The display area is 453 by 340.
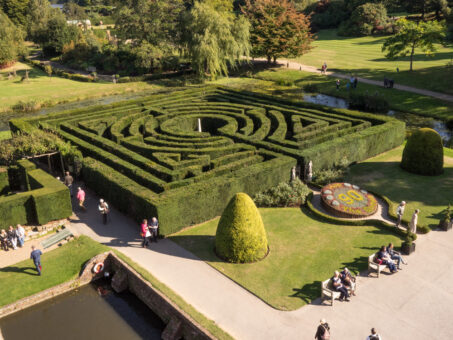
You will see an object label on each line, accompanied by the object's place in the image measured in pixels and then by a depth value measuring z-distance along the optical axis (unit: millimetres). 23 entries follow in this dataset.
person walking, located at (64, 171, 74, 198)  27219
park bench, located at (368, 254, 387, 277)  18422
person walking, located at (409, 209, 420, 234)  20844
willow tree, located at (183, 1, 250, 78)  60219
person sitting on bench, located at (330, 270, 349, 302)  16844
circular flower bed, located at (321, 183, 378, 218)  23562
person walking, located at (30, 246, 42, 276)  18906
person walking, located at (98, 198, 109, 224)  23203
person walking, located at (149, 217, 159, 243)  21188
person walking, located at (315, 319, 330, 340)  13938
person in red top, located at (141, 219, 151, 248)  20703
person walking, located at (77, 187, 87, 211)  25047
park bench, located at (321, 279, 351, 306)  16672
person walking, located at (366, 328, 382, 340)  13750
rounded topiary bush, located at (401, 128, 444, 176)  28547
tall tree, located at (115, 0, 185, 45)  71500
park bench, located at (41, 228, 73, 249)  21344
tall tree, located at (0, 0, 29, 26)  112938
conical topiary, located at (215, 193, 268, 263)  19094
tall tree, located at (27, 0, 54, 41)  96562
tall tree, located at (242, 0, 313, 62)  66625
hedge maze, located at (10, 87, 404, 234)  23453
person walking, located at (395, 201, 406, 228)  22123
